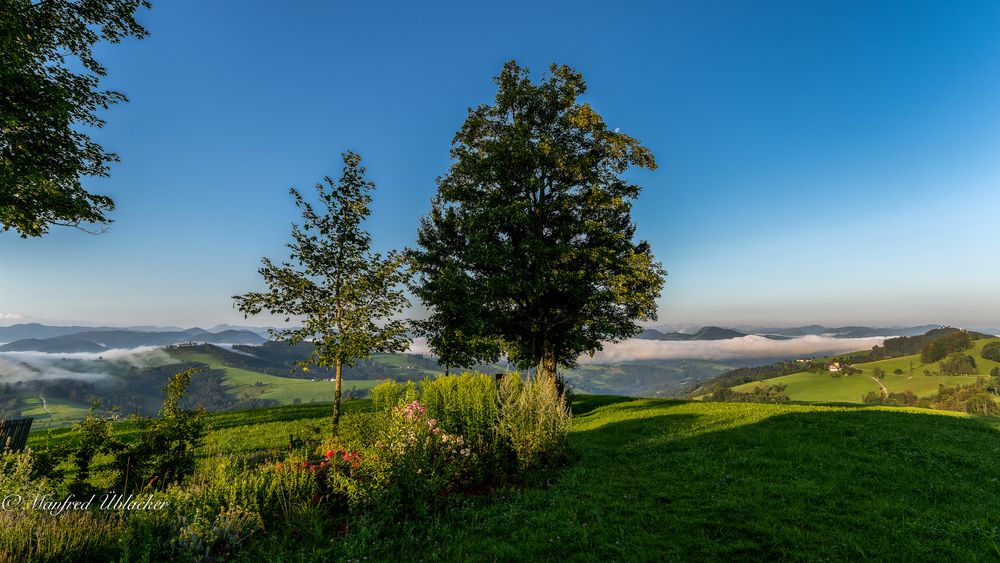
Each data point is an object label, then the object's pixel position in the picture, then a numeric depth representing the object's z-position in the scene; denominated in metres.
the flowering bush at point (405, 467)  6.29
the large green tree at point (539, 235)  17.02
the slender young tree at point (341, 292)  11.78
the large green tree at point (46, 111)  10.80
